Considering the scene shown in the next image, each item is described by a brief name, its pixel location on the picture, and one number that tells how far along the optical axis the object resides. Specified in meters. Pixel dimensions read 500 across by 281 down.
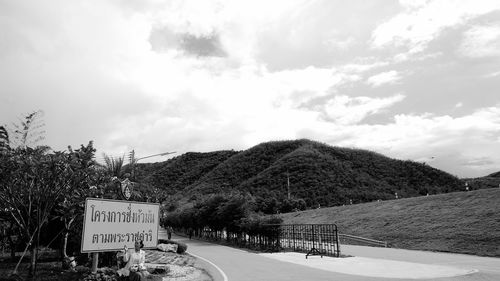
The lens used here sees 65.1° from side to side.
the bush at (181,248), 24.72
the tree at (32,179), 11.79
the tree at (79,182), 12.38
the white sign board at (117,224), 10.07
